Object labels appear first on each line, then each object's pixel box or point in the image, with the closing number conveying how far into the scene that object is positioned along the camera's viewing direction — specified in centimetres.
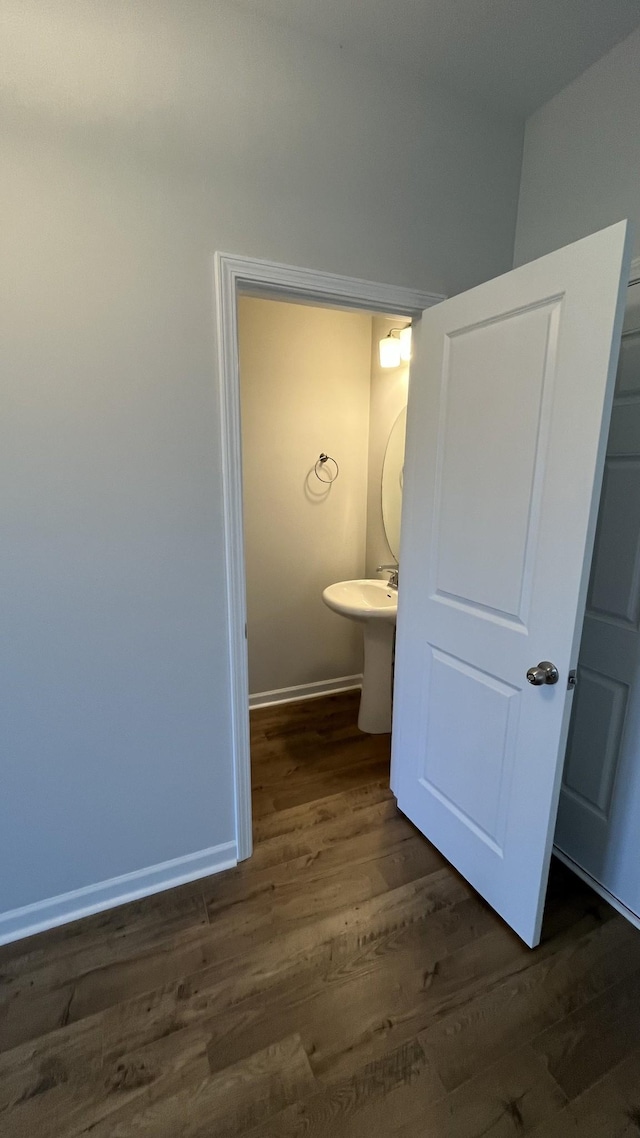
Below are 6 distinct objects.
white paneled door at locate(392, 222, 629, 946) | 112
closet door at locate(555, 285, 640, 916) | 142
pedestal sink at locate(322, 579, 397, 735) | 242
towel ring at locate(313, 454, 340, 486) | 272
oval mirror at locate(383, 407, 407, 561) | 254
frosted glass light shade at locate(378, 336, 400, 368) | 242
